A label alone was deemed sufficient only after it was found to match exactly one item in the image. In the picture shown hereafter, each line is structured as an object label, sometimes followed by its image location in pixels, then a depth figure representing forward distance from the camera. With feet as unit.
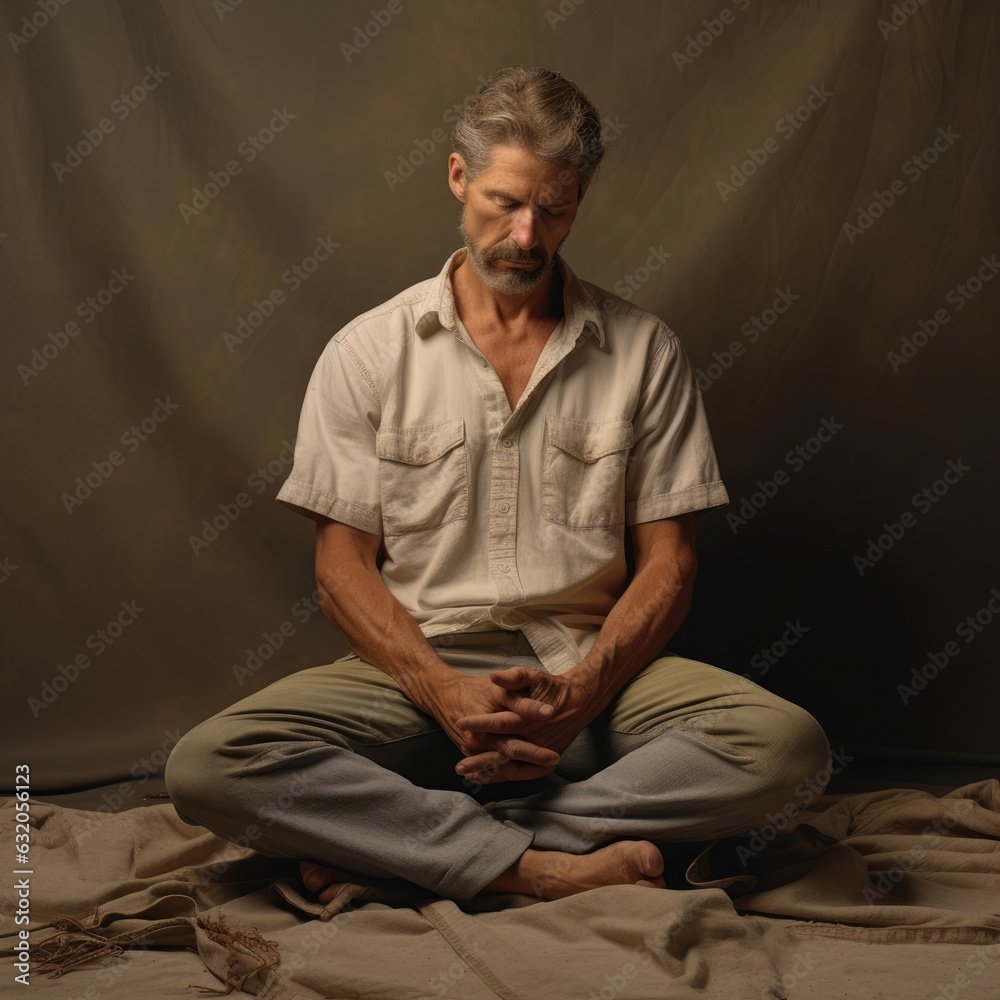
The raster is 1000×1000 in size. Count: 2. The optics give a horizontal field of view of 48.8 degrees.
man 6.14
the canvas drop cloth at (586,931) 5.32
